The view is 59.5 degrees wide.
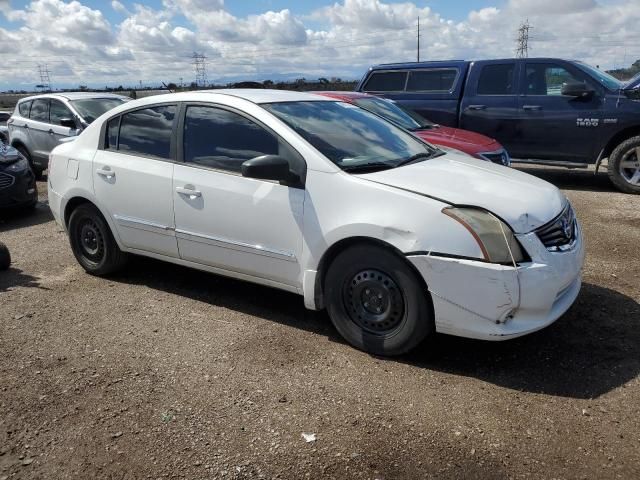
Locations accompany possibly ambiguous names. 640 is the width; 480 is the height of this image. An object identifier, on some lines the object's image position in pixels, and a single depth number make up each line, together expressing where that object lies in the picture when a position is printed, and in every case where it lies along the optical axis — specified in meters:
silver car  10.71
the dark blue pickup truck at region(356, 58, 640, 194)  8.41
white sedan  3.21
